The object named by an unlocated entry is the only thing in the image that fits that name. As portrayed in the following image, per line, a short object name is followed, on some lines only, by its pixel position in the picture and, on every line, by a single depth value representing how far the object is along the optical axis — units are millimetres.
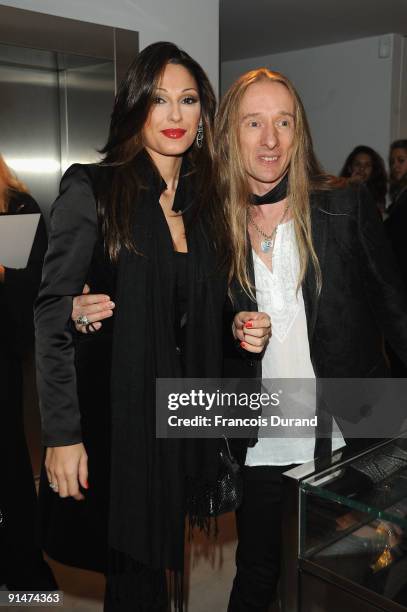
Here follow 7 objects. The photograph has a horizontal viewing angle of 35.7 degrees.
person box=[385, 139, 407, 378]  3525
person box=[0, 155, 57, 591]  2514
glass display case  1021
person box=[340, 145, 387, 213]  5074
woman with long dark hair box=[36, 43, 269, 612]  1501
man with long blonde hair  1747
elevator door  2643
